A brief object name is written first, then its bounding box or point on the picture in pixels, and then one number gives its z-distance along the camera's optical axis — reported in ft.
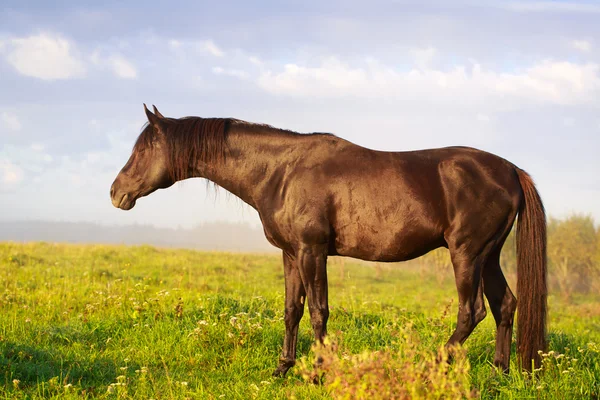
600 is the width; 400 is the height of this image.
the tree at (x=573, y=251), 153.48
